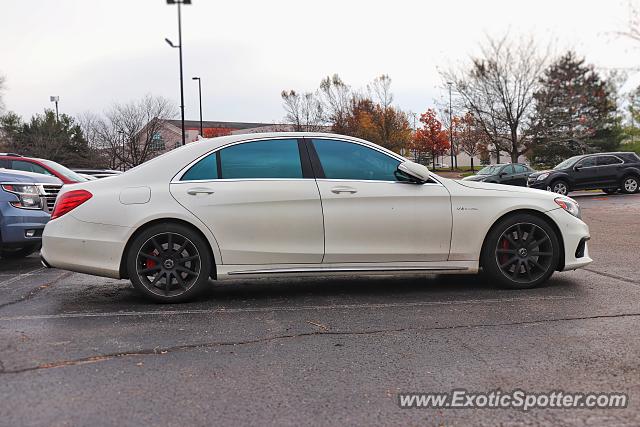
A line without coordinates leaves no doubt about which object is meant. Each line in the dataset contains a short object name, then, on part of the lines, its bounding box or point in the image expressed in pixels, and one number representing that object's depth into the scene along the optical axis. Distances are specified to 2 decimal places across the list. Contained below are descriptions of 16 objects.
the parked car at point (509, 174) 24.08
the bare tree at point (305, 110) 48.59
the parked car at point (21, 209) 6.79
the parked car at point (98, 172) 17.49
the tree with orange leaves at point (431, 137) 56.19
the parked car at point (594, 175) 20.98
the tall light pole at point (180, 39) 25.80
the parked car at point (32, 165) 11.69
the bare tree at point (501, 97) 34.97
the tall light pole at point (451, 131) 51.85
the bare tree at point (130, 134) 39.91
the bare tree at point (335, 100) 47.88
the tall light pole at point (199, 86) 38.39
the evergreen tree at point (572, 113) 36.69
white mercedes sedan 4.82
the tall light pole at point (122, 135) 40.09
